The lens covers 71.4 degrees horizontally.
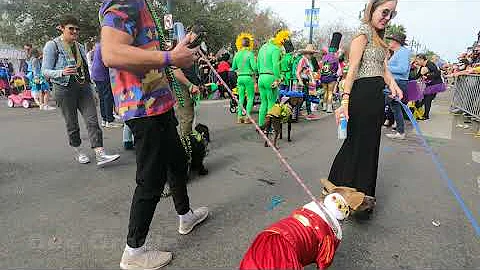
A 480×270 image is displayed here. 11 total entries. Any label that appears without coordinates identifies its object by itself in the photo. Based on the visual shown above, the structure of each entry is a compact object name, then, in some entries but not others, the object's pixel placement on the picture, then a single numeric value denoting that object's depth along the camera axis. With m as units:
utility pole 19.45
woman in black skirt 2.75
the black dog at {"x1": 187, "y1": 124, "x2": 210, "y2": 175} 4.05
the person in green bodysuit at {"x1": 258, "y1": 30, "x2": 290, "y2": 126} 6.57
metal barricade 8.47
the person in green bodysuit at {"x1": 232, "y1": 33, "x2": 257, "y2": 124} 7.16
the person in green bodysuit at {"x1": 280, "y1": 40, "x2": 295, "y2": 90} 8.38
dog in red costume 1.74
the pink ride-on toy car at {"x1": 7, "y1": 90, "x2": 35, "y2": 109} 10.42
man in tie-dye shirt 1.88
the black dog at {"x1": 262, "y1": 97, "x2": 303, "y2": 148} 5.71
